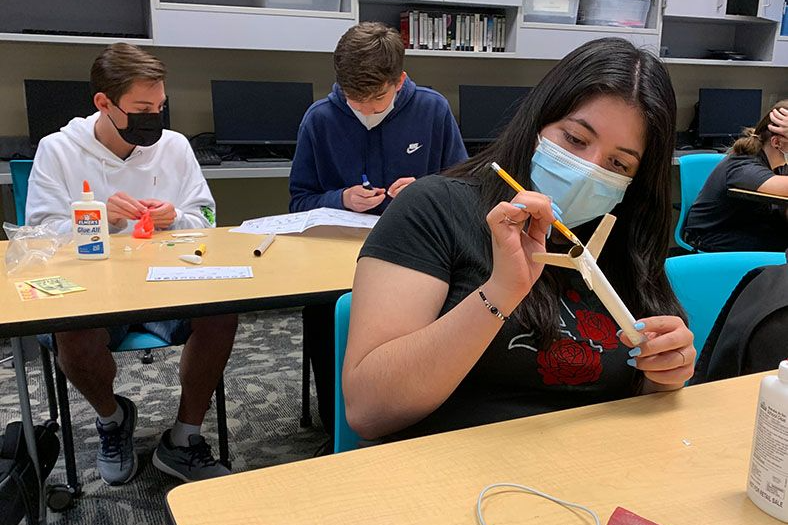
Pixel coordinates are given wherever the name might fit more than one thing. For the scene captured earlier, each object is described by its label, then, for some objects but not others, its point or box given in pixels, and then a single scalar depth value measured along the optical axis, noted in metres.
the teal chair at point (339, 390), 1.11
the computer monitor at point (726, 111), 4.75
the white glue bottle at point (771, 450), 0.67
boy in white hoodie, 1.98
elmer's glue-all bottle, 1.73
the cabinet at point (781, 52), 4.67
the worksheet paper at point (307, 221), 2.03
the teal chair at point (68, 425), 1.88
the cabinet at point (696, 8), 4.33
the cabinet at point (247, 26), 3.28
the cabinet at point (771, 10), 4.51
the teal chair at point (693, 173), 3.39
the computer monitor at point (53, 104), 3.35
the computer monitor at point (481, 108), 4.17
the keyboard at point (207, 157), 3.43
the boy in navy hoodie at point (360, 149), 2.18
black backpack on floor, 1.47
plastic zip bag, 1.71
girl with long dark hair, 0.91
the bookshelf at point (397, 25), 3.31
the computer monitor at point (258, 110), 3.65
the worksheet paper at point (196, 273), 1.66
